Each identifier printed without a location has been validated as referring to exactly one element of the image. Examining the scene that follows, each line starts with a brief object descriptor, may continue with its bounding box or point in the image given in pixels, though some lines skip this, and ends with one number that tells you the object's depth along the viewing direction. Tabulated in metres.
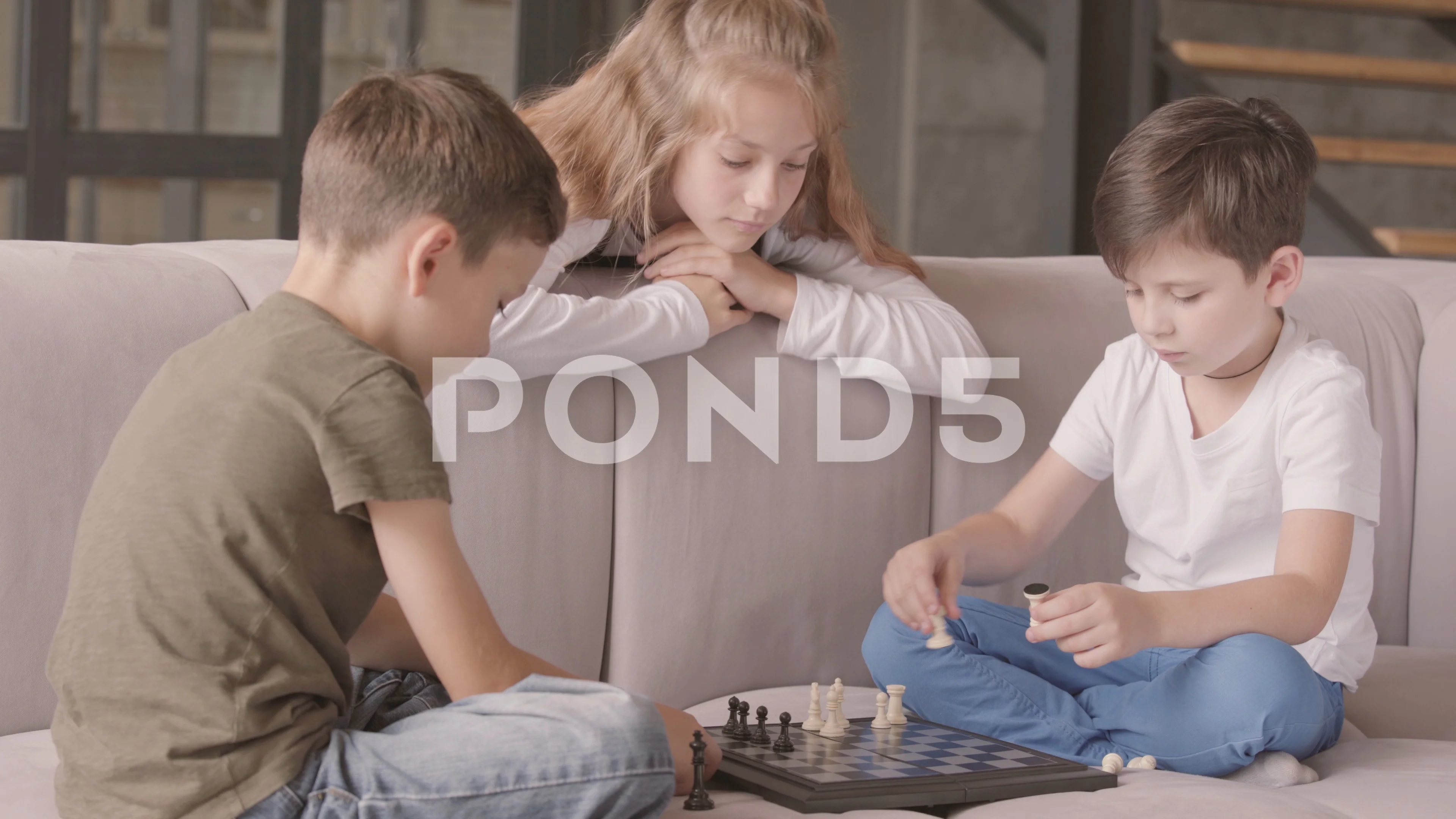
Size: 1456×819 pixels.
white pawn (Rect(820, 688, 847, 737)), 3.05
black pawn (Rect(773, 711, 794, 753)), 2.99
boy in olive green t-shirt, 2.73
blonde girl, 3.24
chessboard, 2.89
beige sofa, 3.07
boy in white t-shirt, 3.03
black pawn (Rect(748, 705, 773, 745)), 3.02
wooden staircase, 5.01
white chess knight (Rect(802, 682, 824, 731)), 3.07
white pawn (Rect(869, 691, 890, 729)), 3.08
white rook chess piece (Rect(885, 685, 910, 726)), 3.08
